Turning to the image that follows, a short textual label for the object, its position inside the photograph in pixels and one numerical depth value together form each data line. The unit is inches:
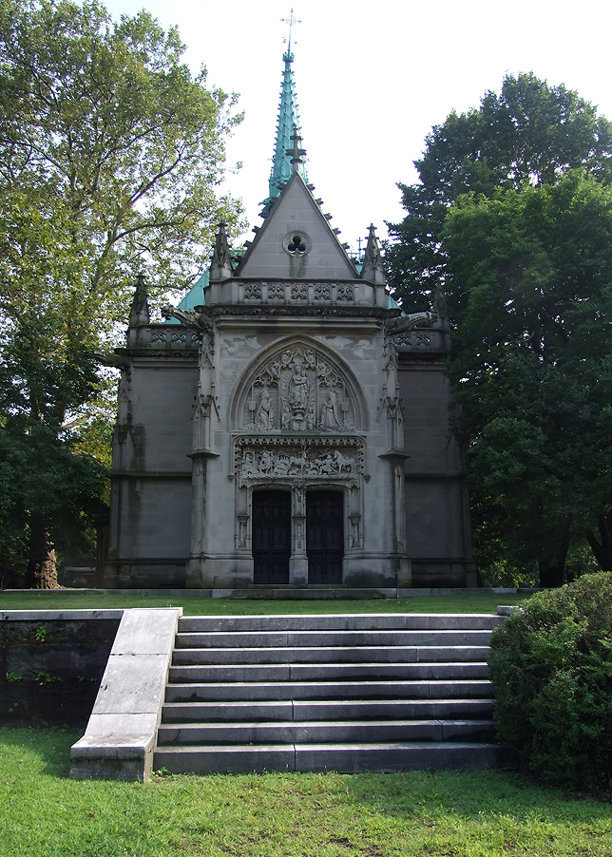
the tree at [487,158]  1155.3
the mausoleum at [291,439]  932.0
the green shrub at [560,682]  305.0
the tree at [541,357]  815.1
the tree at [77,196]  1112.8
